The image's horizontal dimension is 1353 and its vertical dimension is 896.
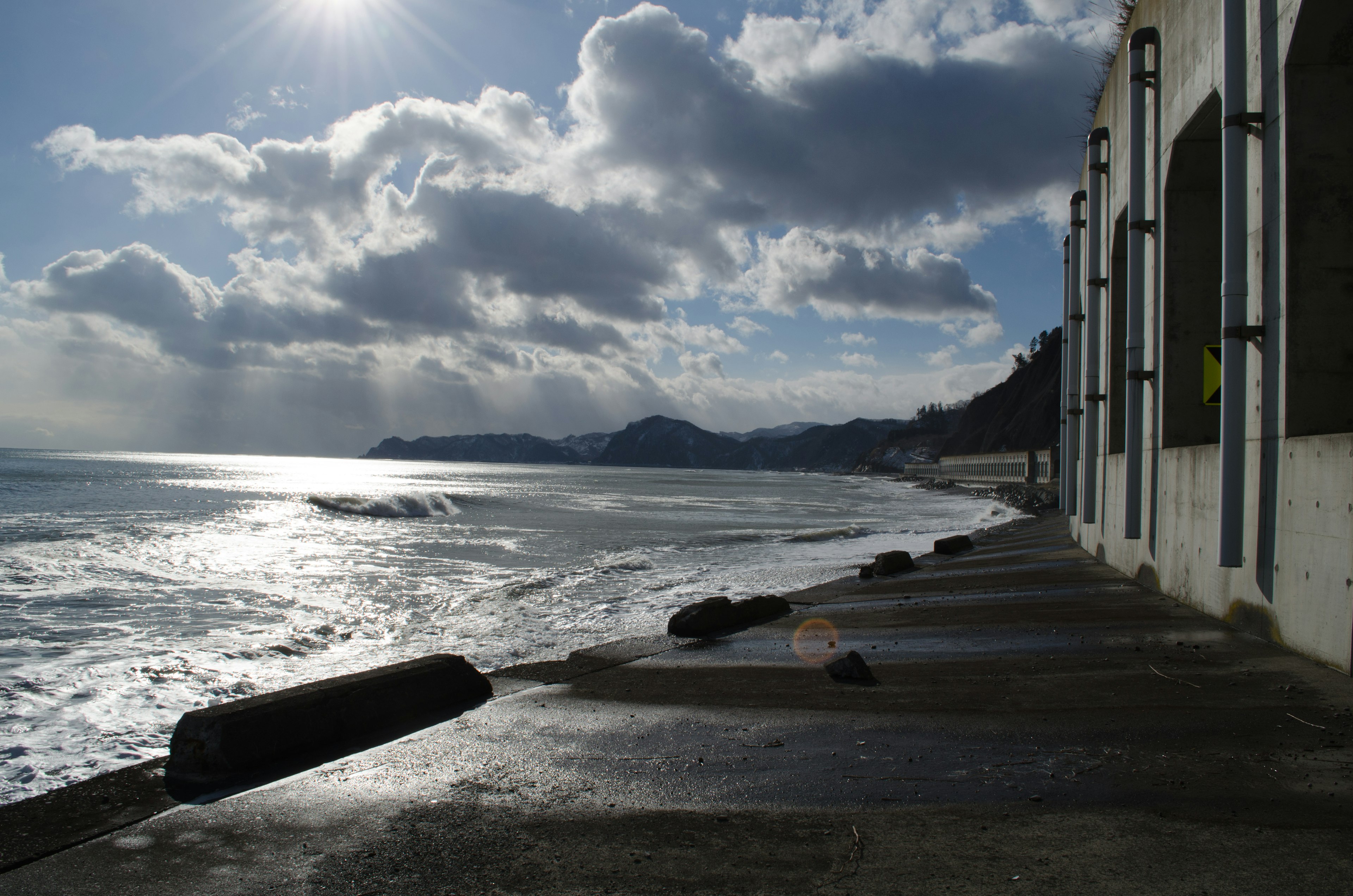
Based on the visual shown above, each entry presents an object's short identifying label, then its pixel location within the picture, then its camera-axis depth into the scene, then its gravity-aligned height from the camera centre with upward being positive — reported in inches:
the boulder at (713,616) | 314.8 -71.7
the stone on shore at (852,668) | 220.1 -64.2
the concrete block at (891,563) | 493.0 -71.9
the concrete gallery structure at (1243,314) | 194.1 +49.2
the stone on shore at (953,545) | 619.2 -74.7
